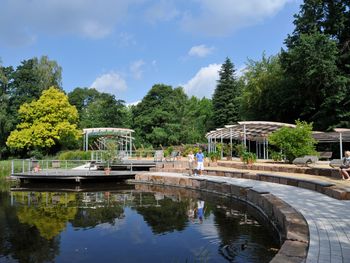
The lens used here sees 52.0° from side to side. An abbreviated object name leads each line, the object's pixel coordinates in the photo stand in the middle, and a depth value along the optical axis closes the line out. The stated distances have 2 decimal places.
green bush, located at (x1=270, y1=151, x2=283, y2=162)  20.20
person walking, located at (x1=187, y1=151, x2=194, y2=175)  18.49
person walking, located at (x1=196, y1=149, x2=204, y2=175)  18.00
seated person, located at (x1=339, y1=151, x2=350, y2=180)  12.17
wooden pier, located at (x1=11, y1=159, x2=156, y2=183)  19.45
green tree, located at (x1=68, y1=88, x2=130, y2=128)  46.91
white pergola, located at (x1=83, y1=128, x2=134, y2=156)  28.24
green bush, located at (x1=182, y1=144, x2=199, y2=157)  25.56
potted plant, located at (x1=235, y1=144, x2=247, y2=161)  21.46
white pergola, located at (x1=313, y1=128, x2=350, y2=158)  21.11
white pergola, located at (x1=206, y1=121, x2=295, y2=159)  22.20
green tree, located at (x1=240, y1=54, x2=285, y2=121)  33.16
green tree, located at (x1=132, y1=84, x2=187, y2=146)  43.84
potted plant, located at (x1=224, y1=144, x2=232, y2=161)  23.56
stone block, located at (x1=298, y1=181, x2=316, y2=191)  11.39
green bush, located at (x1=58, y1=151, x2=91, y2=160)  27.69
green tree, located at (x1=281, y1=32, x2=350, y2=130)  25.44
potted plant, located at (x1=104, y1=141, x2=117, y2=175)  21.72
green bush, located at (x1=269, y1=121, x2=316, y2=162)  18.45
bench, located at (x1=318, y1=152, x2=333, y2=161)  21.62
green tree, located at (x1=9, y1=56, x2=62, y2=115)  42.12
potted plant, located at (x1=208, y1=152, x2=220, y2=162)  22.69
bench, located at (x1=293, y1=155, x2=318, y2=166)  16.38
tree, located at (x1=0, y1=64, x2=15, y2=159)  39.16
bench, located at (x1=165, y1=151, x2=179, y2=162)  24.28
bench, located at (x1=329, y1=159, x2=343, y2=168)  14.09
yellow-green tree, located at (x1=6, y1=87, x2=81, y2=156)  36.53
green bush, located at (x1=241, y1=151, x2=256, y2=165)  19.16
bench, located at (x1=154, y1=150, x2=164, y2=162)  23.92
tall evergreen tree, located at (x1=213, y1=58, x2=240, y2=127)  43.81
